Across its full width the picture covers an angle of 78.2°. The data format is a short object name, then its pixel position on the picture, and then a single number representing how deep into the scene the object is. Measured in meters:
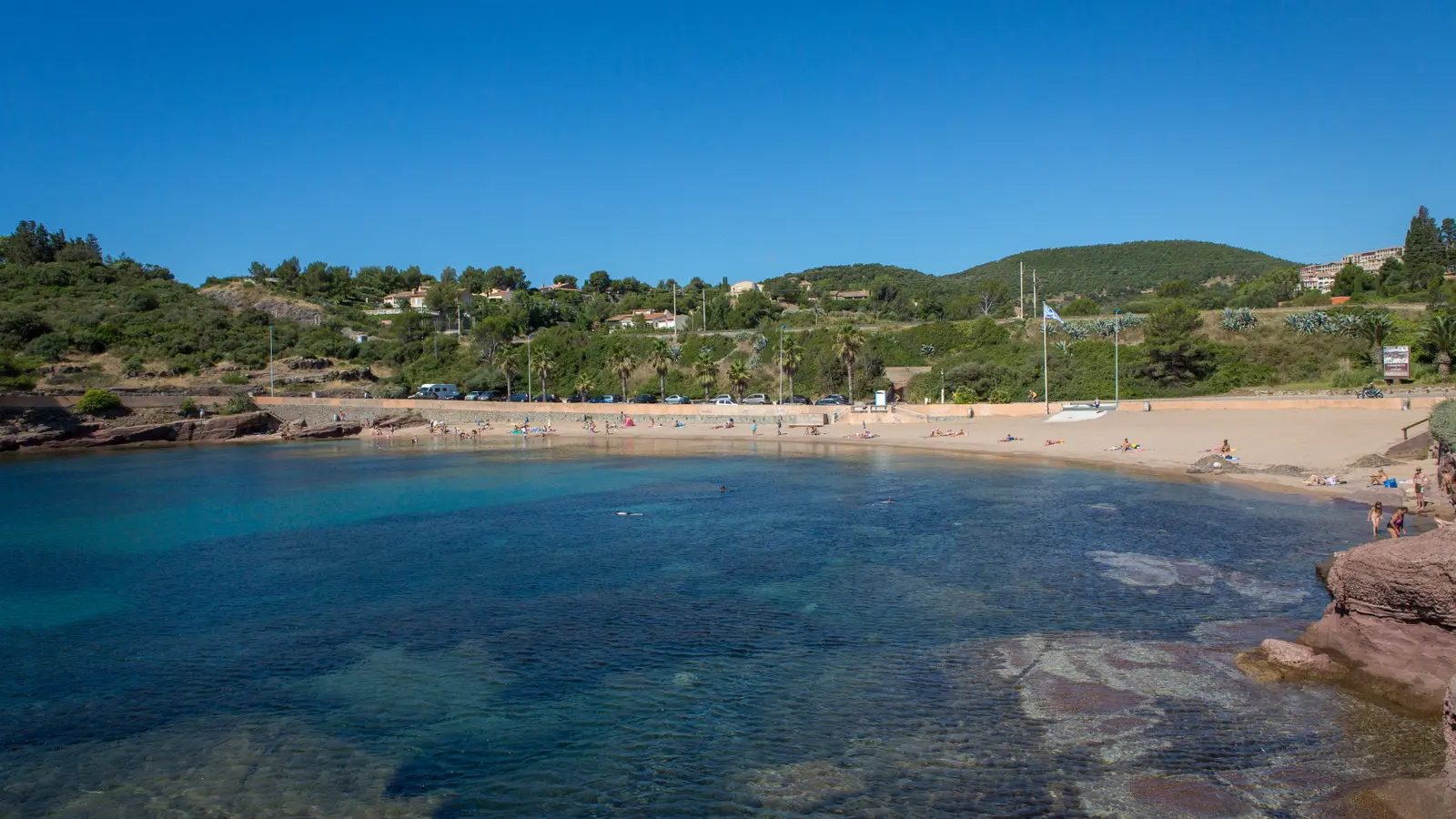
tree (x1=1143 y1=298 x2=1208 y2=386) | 60.97
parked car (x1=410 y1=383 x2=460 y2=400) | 85.81
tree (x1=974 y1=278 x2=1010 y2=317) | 114.88
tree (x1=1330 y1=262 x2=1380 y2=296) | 88.69
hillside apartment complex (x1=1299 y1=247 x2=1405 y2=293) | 182.94
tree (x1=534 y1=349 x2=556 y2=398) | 84.06
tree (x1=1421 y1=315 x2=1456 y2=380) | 51.66
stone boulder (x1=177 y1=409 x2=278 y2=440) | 69.75
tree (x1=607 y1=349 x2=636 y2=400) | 75.75
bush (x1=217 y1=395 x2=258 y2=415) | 73.94
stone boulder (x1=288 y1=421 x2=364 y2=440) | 71.06
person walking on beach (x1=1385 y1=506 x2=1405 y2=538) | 21.30
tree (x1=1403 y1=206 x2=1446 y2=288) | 84.56
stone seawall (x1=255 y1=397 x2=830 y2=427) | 66.50
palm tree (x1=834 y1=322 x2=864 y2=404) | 66.62
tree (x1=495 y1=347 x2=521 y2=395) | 86.31
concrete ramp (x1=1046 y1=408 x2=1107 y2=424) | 51.41
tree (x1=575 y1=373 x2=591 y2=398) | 82.56
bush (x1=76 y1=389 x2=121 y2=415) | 68.06
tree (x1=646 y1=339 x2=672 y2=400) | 76.94
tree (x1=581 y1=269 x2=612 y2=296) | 170.12
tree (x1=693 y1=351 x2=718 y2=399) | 76.06
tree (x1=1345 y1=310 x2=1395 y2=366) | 59.12
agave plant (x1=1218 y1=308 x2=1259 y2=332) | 70.38
